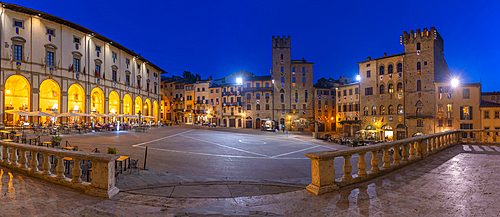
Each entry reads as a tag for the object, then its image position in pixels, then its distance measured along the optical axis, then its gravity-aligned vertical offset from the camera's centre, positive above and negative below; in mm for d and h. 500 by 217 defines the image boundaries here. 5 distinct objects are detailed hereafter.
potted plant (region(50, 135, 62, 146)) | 12402 -1583
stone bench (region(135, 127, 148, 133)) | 31531 -2448
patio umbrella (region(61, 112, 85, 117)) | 26470 -291
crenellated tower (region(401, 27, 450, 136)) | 41000 +6252
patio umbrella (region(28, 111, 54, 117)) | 24766 -153
